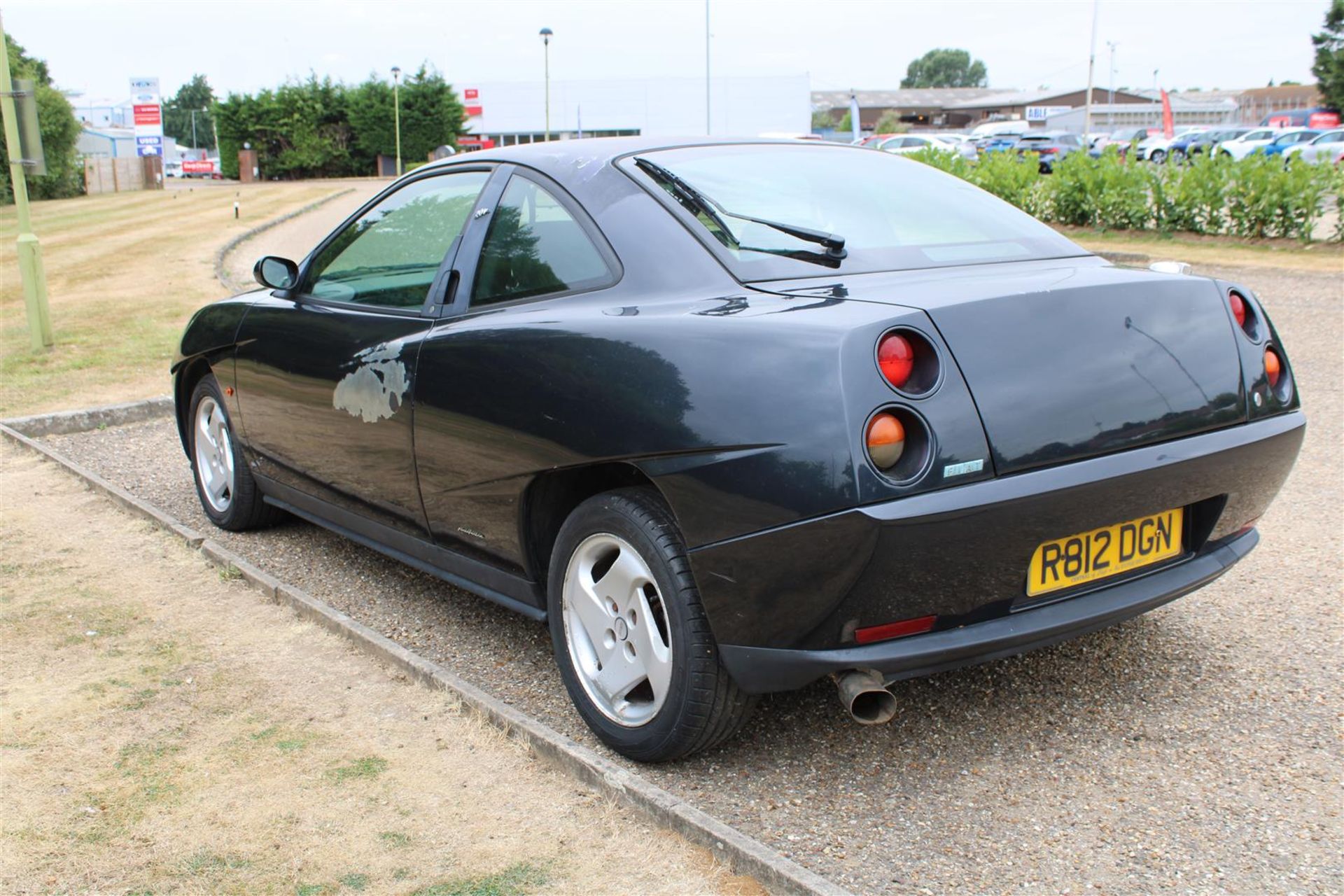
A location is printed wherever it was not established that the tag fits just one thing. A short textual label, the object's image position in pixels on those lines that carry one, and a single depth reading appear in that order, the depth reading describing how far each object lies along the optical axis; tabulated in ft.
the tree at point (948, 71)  559.79
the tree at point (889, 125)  257.75
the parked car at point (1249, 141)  131.44
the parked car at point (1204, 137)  147.43
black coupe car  8.38
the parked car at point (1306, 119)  183.21
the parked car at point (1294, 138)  130.71
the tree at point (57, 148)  135.23
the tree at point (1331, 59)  199.72
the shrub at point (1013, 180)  59.62
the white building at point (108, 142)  229.04
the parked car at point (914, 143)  153.07
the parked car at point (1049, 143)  147.74
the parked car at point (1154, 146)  145.59
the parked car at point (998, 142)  155.12
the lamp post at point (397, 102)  189.47
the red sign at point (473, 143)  199.17
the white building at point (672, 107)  225.76
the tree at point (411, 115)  205.05
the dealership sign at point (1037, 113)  272.92
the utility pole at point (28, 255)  32.35
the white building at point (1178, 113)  314.76
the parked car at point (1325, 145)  115.34
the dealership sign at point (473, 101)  235.81
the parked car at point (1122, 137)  158.66
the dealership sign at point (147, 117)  161.89
